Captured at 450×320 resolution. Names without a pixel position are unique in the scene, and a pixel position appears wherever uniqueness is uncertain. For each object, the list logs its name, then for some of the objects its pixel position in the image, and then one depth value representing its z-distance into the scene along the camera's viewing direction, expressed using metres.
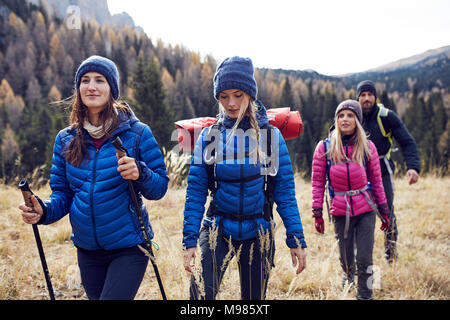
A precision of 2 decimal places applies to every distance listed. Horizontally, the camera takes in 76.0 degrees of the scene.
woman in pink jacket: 2.82
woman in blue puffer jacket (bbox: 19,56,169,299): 1.64
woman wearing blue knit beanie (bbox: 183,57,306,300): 1.85
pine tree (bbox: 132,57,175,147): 29.53
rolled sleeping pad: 2.27
